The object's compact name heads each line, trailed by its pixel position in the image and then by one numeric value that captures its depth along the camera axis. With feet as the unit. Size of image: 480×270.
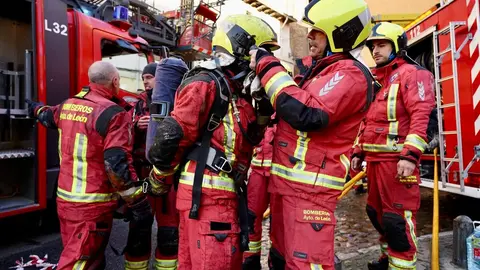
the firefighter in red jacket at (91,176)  7.75
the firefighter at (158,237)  9.55
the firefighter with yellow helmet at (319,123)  5.51
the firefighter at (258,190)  10.64
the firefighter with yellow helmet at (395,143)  9.04
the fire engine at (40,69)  11.50
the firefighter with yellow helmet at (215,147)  5.79
